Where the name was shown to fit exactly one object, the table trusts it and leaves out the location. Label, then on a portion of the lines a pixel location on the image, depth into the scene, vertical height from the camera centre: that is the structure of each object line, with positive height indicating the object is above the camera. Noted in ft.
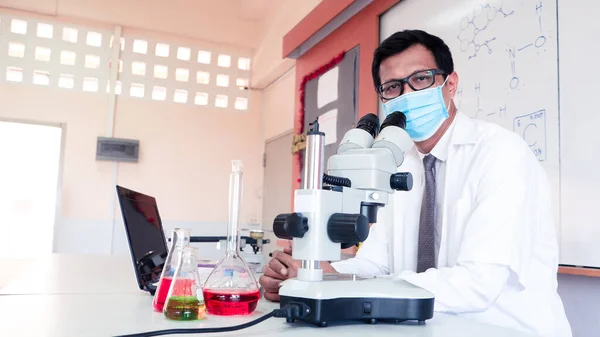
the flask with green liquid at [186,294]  2.91 -0.54
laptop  4.11 -0.32
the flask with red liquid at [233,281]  3.12 -0.49
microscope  2.76 -0.14
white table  2.68 -0.69
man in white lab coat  3.77 -0.03
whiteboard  5.52 +1.74
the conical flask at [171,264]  3.20 -0.40
